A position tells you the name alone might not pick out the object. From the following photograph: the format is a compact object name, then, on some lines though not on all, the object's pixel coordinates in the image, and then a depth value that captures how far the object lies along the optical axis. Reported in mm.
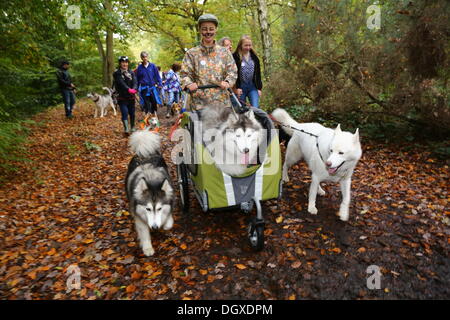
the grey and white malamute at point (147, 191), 2938
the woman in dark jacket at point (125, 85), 7449
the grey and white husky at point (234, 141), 2812
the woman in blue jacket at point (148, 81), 8557
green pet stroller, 2900
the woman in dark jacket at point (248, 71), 5547
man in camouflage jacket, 3994
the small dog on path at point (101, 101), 12312
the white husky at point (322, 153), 3045
